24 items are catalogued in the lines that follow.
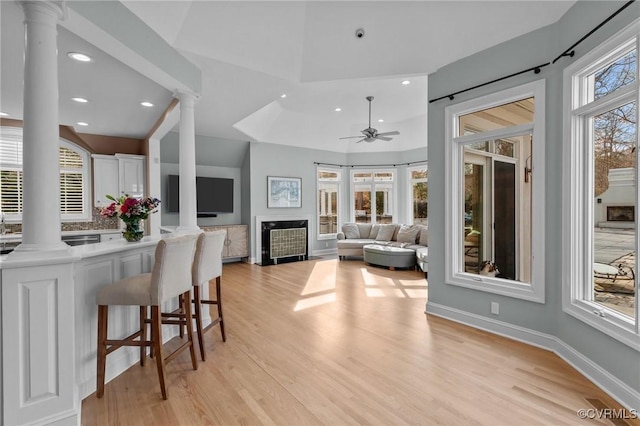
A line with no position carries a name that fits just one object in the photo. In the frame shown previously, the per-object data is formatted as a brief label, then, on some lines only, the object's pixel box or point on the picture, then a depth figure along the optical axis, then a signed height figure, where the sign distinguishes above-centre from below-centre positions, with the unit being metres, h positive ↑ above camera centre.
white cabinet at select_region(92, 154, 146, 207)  5.97 +0.68
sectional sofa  6.89 -0.65
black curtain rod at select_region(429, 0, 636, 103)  2.11 +1.30
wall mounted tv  6.73 +0.35
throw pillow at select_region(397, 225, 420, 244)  7.09 -0.55
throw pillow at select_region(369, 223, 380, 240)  8.07 -0.56
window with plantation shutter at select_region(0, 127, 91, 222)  5.25 +0.60
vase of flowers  2.75 -0.01
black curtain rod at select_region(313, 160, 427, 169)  8.29 +1.25
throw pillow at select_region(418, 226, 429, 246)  6.85 -0.59
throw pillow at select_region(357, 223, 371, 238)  8.17 -0.52
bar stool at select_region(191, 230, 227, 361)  2.80 -0.50
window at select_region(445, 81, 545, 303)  2.96 +0.18
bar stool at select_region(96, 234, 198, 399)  2.19 -0.60
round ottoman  6.39 -0.96
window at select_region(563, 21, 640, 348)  2.16 +0.16
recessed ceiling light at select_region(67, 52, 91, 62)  2.86 +1.43
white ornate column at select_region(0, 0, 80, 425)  1.77 -0.40
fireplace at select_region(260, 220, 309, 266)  7.31 -0.73
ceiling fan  5.84 +1.42
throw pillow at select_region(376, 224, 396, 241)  7.70 -0.54
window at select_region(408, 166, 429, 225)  8.24 +0.43
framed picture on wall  7.68 +0.47
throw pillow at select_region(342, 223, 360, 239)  8.11 -0.52
